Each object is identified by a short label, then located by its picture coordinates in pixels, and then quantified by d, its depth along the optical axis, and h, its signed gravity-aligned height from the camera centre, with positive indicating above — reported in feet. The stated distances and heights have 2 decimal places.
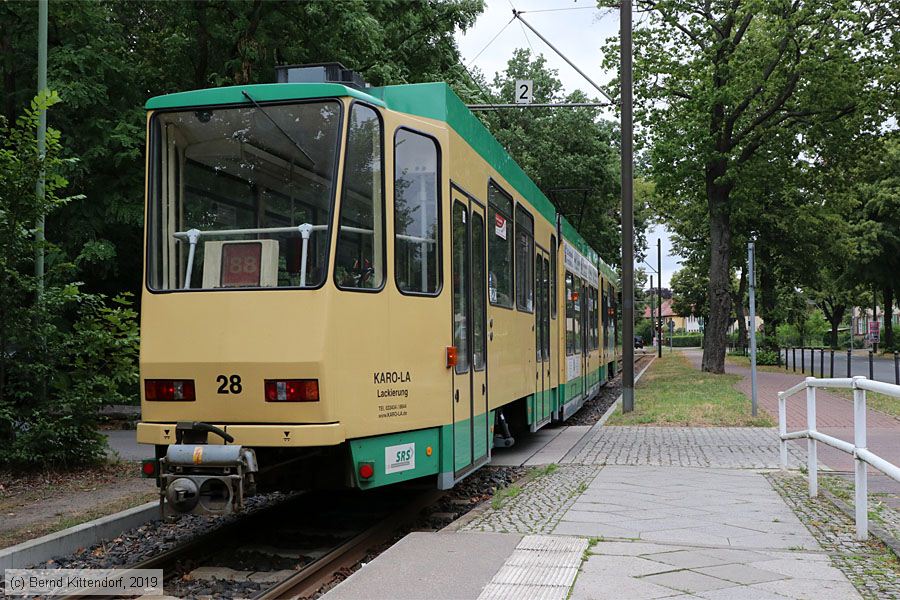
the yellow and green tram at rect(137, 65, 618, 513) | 19.69 +0.88
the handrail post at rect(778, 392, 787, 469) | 32.48 -3.54
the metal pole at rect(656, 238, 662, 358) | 199.76 +15.21
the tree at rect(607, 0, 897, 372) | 79.97 +22.24
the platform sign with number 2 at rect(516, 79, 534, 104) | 56.08 +14.46
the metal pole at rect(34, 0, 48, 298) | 29.58 +6.15
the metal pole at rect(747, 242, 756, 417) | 45.60 +1.01
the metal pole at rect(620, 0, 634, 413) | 55.93 +7.38
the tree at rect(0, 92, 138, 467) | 29.12 -0.49
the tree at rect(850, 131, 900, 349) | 152.66 +15.72
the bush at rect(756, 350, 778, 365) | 122.31 -4.60
